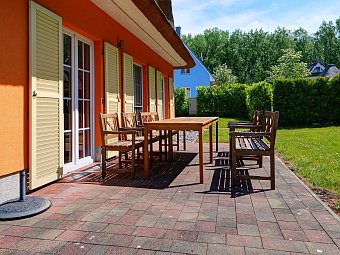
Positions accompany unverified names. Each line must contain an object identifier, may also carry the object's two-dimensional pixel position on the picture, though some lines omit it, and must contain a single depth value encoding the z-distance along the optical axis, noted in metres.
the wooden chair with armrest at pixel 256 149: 3.41
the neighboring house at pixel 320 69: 38.52
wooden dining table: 3.68
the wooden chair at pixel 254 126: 4.76
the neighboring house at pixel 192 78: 29.30
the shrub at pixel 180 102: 22.00
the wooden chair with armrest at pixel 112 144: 3.90
